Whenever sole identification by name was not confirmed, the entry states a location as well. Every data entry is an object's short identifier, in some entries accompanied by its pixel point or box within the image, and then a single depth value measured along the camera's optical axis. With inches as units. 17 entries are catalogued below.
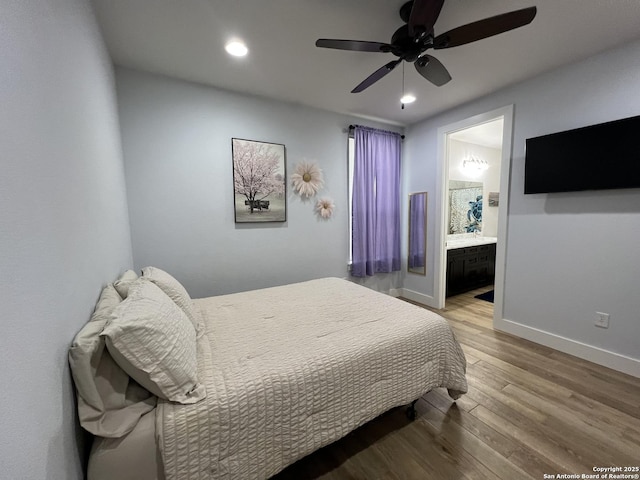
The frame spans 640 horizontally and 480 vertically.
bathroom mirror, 184.2
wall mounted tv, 79.0
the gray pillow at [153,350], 37.2
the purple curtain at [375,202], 139.9
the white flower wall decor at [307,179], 122.6
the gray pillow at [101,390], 34.7
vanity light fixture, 186.7
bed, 37.7
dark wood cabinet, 158.4
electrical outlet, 87.6
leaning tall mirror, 147.9
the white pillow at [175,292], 64.0
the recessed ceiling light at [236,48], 77.4
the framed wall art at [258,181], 109.5
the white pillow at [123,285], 58.9
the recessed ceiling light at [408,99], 114.3
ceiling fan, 51.6
